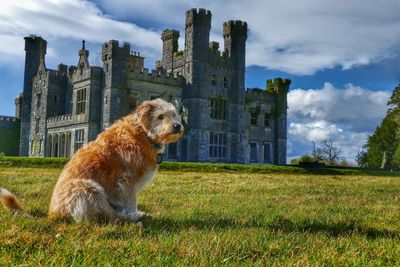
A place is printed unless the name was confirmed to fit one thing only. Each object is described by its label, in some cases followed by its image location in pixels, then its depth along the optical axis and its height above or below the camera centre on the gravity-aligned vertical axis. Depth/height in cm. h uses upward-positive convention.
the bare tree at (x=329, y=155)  5091 +151
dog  432 -8
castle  3170 +496
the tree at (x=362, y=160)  4822 +105
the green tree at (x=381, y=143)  4450 +271
